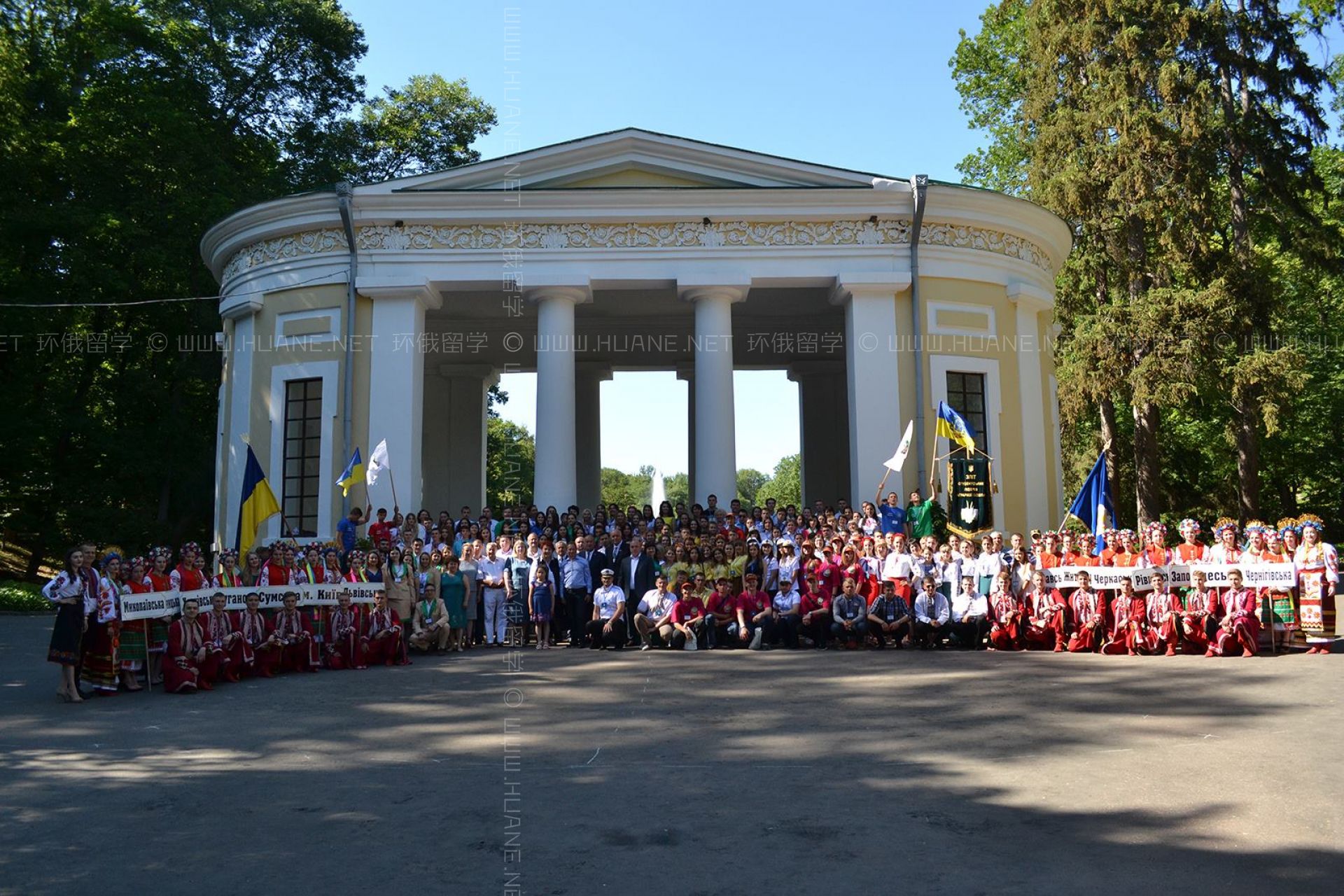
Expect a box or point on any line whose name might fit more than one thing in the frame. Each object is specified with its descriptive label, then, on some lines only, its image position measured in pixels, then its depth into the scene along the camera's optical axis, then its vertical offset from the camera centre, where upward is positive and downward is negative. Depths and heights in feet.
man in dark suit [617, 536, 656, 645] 49.90 -1.08
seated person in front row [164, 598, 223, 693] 37.58 -3.42
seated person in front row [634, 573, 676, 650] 48.11 -2.81
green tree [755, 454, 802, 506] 296.92 +20.89
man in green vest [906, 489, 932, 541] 59.36 +1.72
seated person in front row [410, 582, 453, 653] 46.98 -2.90
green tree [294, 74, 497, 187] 122.01 +48.56
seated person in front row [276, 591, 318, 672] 41.83 -3.13
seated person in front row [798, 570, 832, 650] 47.96 -2.76
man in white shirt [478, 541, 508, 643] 49.96 -1.85
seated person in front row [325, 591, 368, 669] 43.50 -3.27
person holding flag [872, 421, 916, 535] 59.36 +2.26
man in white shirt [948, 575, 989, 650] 46.78 -2.95
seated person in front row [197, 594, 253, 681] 39.42 -2.96
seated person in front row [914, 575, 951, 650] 46.93 -2.73
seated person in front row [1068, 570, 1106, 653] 45.29 -2.98
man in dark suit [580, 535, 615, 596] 50.49 -0.44
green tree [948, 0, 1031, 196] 109.60 +48.34
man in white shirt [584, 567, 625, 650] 48.19 -2.84
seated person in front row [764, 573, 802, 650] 47.78 -2.92
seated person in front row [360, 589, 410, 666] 44.09 -3.26
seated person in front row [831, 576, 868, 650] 47.19 -2.86
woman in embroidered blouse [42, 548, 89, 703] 35.47 -1.94
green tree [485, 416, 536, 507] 156.66 +17.35
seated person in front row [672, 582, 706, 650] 47.73 -2.91
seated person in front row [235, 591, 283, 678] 40.86 -3.00
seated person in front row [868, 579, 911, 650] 46.96 -2.78
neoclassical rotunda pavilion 67.05 +17.02
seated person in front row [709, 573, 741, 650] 48.14 -2.73
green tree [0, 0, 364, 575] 91.20 +26.87
